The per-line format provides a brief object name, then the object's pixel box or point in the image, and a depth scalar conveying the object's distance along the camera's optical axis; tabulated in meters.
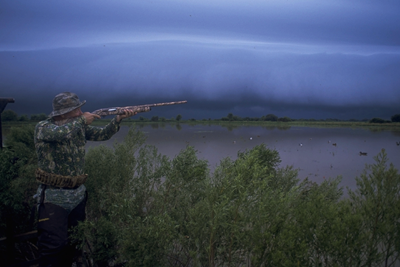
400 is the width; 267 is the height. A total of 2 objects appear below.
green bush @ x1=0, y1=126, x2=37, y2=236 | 3.63
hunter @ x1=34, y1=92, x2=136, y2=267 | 2.93
